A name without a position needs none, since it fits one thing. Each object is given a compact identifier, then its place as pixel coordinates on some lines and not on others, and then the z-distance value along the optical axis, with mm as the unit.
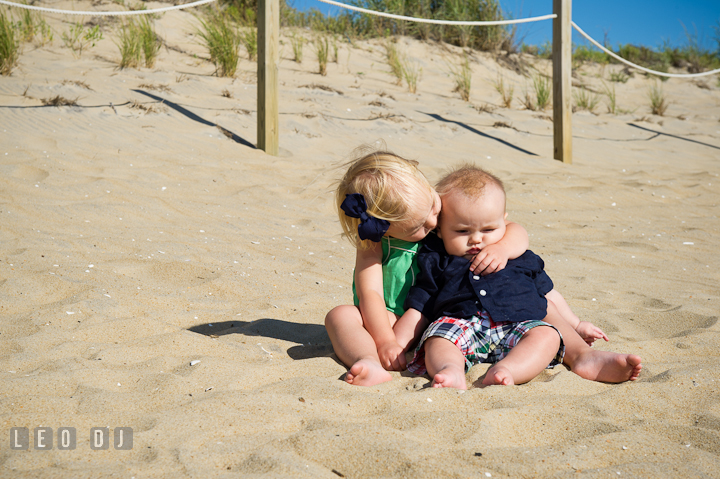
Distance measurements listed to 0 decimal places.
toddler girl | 1936
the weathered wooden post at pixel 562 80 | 5777
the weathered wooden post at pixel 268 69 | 4793
